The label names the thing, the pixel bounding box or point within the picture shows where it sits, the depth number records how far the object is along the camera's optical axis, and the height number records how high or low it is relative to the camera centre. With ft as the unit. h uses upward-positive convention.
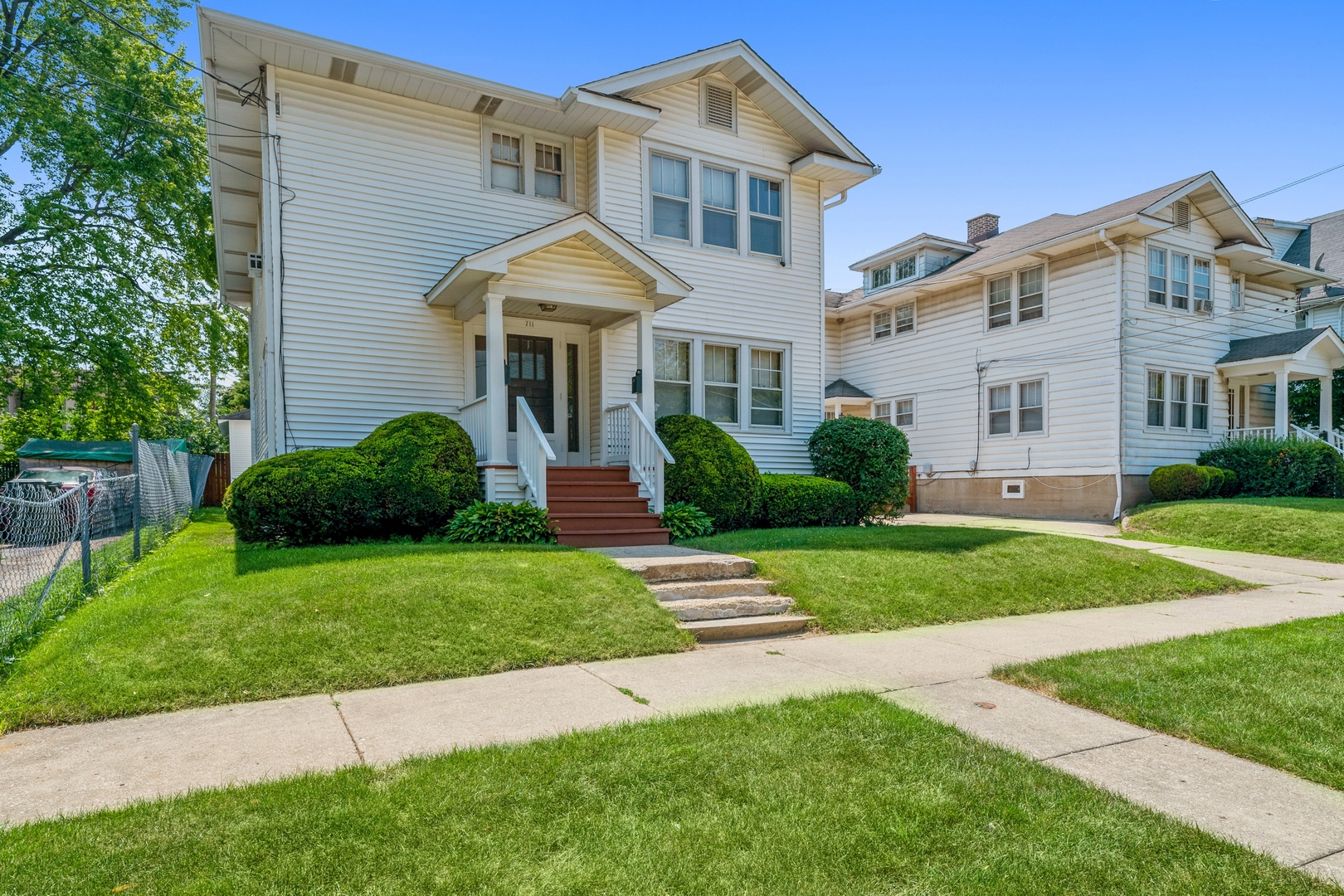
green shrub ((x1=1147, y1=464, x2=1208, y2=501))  54.39 -3.20
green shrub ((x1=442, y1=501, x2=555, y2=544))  29.96 -3.34
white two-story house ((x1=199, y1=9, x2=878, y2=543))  34.09 +9.52
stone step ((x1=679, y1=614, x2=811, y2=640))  20.68 -5.14
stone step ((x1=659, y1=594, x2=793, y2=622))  21.57 -4.81
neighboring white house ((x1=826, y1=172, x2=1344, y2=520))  56.65 +7.04
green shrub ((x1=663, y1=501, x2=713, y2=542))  33.83 -3.67
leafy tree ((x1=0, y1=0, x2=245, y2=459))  62.39 +19.75
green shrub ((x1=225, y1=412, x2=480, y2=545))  27.86 -1.82
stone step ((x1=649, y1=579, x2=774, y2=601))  22.99 -4.55
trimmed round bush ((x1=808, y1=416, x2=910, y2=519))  42.39 -1.29
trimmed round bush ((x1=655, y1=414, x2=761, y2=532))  36.14 -1.66
